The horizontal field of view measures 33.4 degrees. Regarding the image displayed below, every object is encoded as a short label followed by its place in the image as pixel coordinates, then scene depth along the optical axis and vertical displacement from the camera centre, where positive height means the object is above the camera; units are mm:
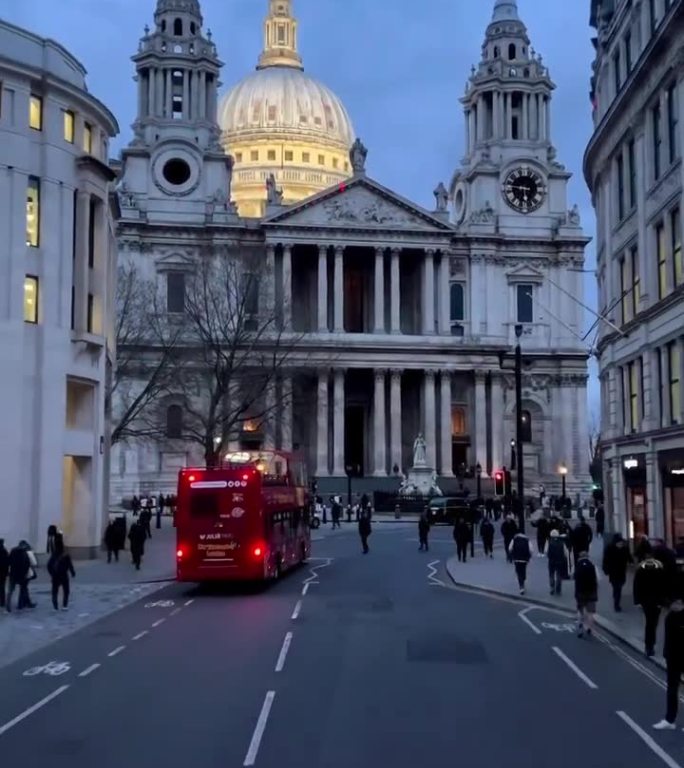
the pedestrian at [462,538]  36406 -1325
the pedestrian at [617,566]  22531 -1373
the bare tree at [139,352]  50062 +7103
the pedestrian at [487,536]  38391 -1329
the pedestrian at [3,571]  23812 -1554
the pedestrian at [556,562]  25125 -1474
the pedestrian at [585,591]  18703 -1546
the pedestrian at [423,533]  42531 -1360
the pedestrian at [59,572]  24031 -1585
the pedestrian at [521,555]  25930 -1340
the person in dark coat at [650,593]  17016 -1454
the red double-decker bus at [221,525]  27625 -685
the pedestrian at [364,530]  41031 -1215
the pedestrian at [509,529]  36406 -1043
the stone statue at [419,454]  74125 +2752
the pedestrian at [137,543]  33906 -1380
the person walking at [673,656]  11867 -1655
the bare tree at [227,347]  49906 +7081
